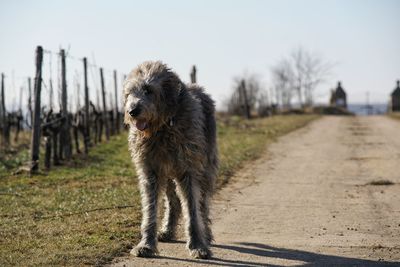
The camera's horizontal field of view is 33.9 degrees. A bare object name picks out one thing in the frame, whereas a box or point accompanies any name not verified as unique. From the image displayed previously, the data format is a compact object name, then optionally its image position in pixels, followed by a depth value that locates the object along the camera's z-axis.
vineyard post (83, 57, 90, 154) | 19.66
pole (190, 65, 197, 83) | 27.17
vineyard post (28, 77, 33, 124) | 19.30
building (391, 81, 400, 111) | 67.72
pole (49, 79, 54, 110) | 17.65
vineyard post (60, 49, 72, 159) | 16.58
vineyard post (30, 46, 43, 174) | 14.45
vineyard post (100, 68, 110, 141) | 23.56
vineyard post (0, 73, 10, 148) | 21.36
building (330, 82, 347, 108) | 76.00
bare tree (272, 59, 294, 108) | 67.76
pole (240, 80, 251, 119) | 43.03
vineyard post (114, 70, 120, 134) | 25.89
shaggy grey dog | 6.65
